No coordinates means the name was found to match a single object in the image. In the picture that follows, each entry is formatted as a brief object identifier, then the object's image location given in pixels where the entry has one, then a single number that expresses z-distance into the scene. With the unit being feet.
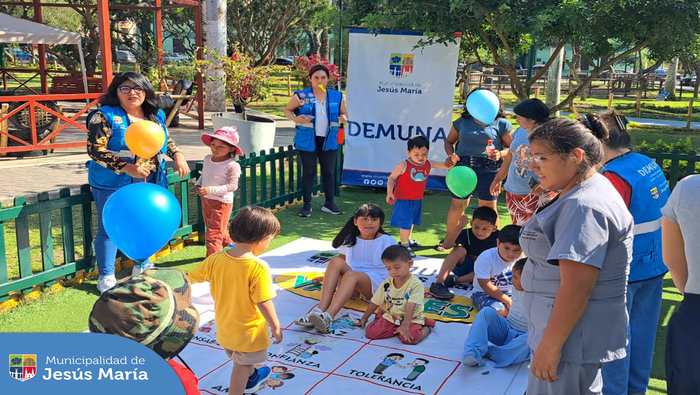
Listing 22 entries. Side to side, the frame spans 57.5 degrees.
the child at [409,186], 19.40
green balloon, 18.39
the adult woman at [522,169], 15.81
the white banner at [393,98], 27.73
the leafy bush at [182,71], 50.09
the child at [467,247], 17.17
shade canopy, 38.09
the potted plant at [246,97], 31.86
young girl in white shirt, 15.10
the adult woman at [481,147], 20.30
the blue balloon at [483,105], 19.23
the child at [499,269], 15.23
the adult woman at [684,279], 7.77
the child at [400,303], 13.96
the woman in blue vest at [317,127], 24.22
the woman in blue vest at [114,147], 16.01
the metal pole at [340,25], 28.89
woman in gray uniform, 7.26
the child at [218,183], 17.70
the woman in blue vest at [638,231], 10.32
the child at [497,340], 12.84
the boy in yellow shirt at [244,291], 10.36
